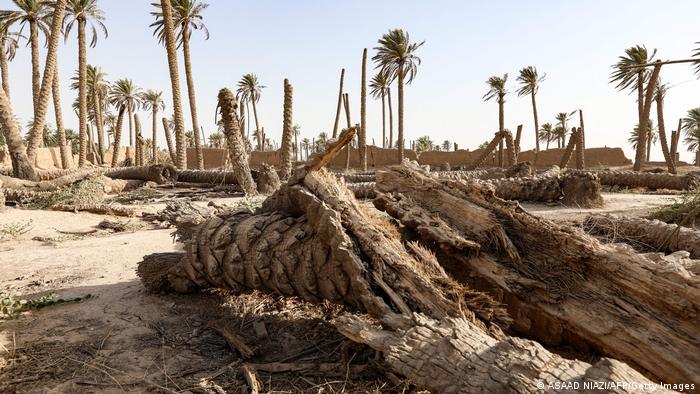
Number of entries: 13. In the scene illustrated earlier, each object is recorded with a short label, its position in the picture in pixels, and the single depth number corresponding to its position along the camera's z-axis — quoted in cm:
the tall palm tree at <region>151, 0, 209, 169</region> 2369
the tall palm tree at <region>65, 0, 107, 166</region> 2106
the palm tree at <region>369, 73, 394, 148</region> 3927
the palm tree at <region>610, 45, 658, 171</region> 2302
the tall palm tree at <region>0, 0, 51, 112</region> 2127
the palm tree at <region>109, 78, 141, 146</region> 3434
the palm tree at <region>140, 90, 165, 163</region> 4322
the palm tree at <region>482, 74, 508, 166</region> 3259
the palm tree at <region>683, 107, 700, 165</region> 4589
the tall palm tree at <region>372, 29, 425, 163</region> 2897
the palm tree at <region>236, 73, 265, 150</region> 4316
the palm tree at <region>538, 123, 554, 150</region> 5459
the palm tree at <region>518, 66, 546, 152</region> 3538
